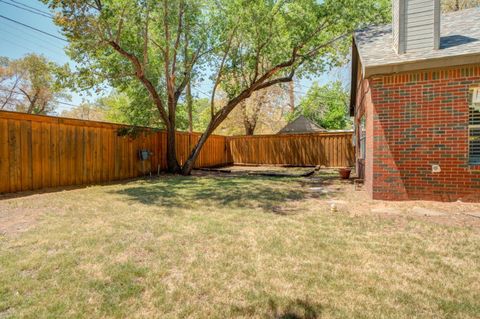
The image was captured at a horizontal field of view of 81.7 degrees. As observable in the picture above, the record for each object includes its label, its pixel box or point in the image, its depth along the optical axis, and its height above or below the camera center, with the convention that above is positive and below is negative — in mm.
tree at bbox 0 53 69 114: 21112 +5070
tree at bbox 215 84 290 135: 20625 +2858
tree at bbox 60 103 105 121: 36047 +5027
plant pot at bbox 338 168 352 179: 9395 -833
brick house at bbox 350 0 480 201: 5094 +730
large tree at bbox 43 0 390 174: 8219 +3963
